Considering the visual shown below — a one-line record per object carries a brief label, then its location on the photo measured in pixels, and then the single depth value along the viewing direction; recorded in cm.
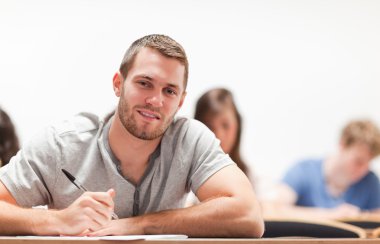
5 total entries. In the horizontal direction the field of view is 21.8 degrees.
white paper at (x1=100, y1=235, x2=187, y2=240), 192
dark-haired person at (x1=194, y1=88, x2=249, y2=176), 333
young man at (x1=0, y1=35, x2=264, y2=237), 211
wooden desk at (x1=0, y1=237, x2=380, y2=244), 190
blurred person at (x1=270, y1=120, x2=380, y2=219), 430
